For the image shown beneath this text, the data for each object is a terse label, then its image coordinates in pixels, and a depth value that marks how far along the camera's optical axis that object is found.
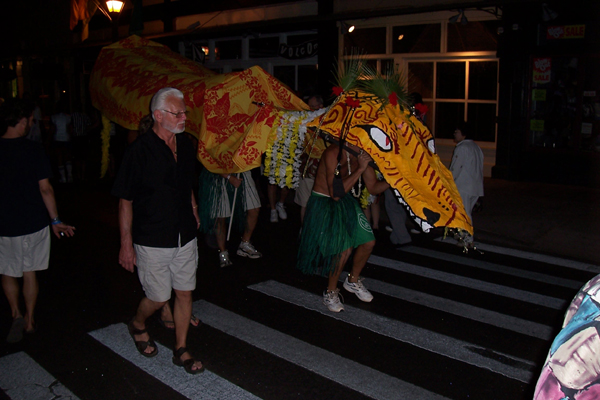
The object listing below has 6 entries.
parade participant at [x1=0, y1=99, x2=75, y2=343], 4.66
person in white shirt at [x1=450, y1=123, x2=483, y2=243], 8.05
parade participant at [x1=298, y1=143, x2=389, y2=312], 5.36
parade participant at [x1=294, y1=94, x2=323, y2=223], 8.41
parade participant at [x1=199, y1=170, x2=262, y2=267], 6.86
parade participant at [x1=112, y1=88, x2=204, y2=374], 4.07
